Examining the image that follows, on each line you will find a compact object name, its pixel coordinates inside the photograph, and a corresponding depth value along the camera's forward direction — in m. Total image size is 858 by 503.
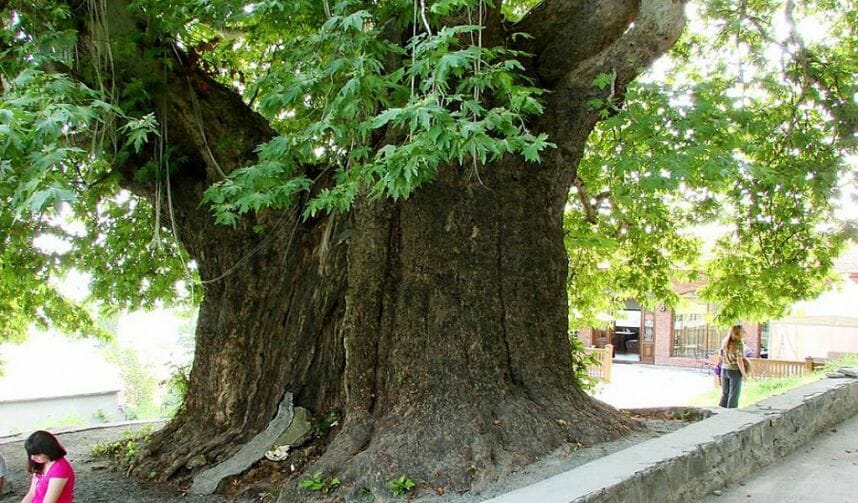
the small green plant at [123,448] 9.03
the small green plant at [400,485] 5.78
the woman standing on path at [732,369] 11.54
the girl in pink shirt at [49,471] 5.06
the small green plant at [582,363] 9.25
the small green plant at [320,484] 6.01
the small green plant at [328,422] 7.38
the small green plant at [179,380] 9.88
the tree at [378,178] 5.29
